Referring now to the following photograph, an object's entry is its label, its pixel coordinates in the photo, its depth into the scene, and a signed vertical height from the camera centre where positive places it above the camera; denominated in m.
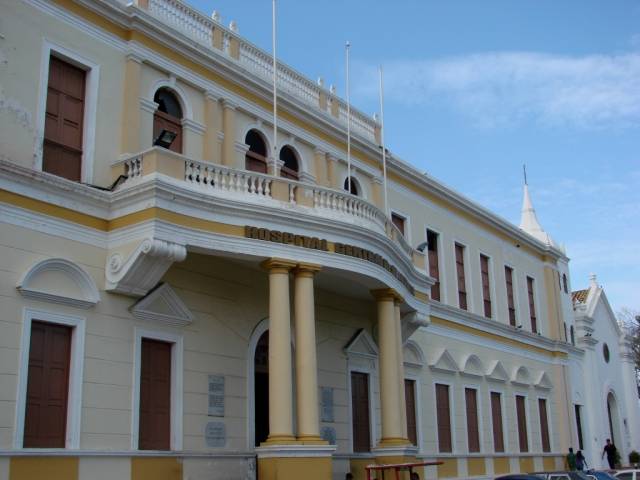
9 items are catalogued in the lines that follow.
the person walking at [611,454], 34.09 +0.49
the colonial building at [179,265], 13.87 +3.93
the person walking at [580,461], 30.45 +0.21
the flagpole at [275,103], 17.86 +7.73
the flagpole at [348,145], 20.66 +7.96
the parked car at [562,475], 17.53 -0.16
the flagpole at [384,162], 21.49 +7.99
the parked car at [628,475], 20.16 -0.21
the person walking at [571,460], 30.56 +0.25
